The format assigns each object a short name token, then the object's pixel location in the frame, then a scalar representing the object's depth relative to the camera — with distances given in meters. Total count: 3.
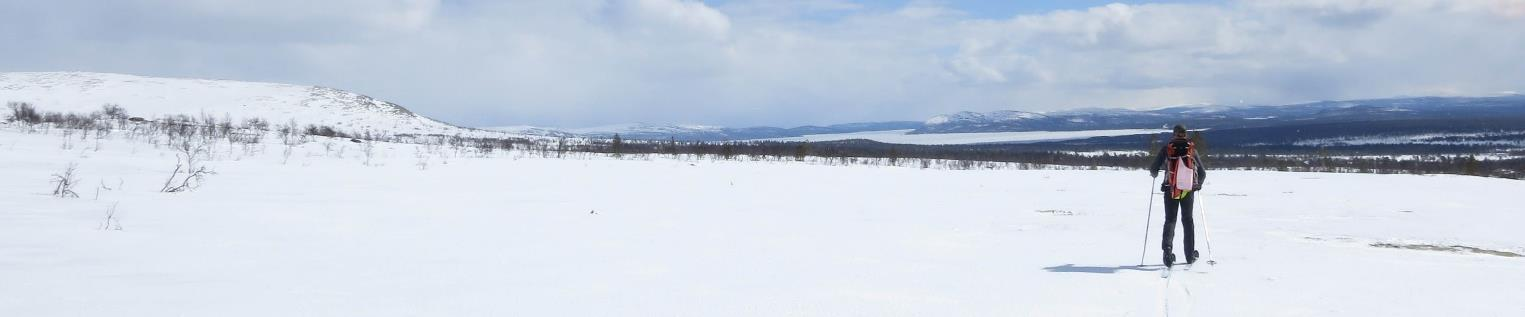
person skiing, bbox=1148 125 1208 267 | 7.88
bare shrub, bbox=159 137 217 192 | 12.60
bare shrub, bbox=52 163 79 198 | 10.45
